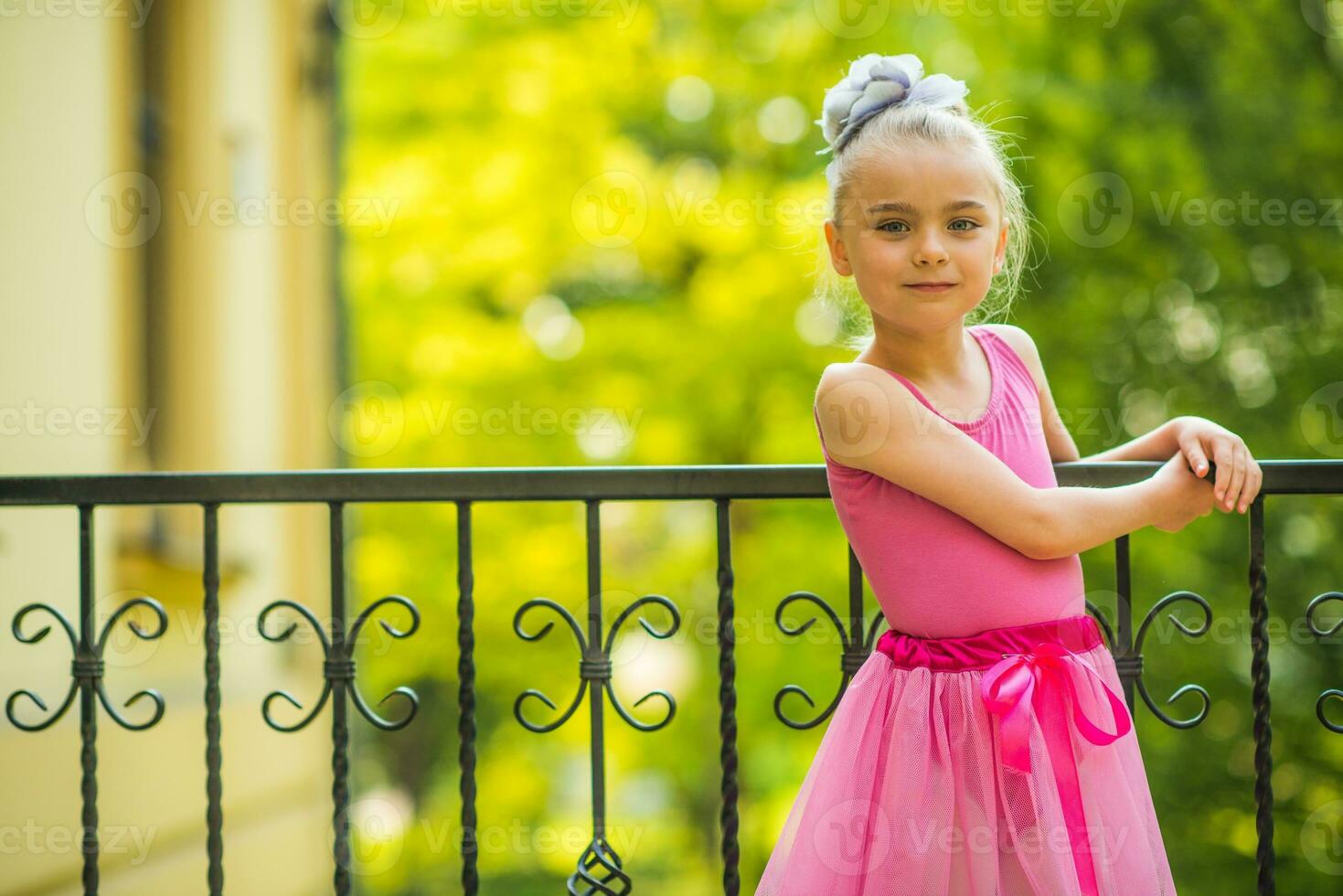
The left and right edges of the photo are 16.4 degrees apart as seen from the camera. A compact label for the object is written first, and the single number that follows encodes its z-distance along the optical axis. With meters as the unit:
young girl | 3.46
